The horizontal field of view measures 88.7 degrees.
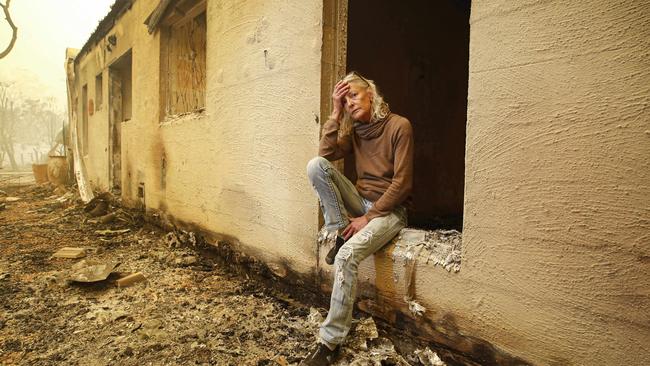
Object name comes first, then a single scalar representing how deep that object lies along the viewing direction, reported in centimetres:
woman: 207
